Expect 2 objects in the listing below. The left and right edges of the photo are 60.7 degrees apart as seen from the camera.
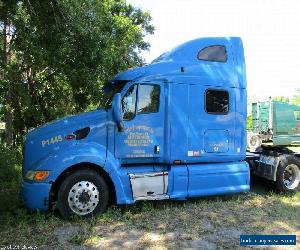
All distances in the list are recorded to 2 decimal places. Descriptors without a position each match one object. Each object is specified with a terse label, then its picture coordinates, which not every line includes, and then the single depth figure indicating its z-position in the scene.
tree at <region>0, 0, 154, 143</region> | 6.43
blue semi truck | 4.40
